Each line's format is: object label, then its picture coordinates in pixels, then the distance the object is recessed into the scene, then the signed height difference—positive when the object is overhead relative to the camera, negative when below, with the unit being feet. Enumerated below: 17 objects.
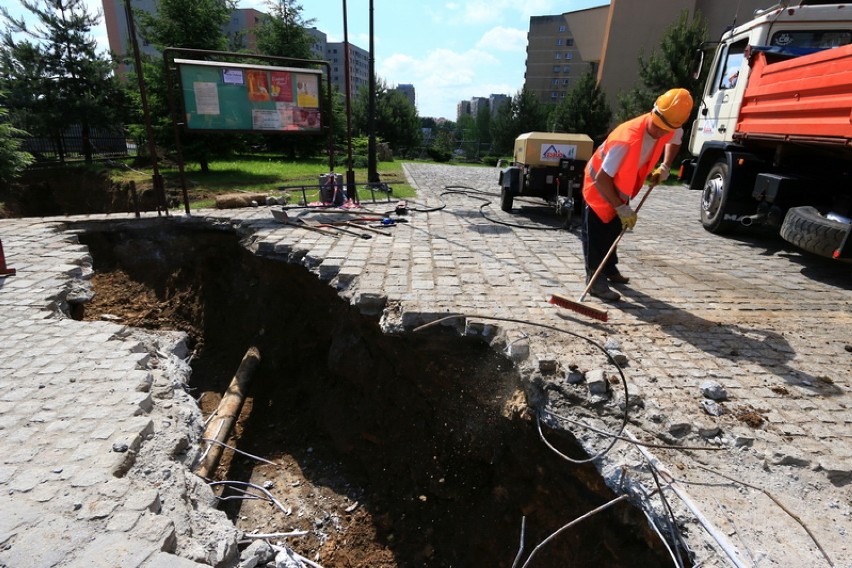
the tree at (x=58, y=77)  54.60 +5.18
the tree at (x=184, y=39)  49.75 +9.65
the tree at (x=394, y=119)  101.37 +3.54
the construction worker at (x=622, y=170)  13.48 -0.75
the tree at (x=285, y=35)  70.59 +14.40
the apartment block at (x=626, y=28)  83.16 +23.07
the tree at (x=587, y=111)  84.69 +5.78
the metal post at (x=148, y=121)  21.97 +0.19
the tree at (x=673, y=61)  59.52 +10.71
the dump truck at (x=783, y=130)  17.13 +0.92
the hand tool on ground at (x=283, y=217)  24.78 -4.49
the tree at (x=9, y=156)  40.96 -3.15
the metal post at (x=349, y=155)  29.99 -1.41
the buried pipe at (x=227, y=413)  12.59 -9.33
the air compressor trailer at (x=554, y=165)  27.76 -1.33
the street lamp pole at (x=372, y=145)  39.52 -0.89
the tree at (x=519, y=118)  116.37 +5.74
